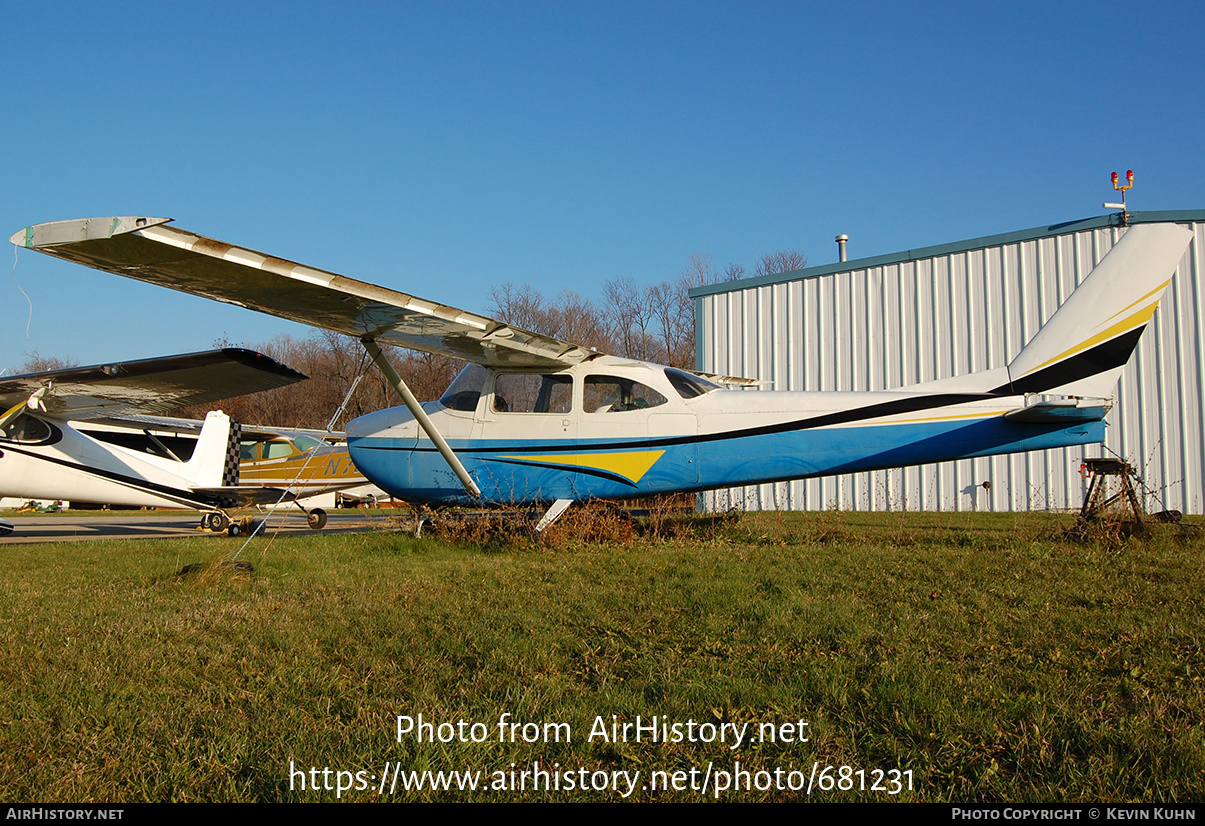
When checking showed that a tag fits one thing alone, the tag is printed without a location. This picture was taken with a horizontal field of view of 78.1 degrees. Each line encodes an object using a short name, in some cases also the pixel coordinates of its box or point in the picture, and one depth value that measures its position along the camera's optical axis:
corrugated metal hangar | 13.50
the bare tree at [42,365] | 46.06
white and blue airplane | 6.69
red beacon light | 13.98
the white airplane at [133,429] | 10.21
